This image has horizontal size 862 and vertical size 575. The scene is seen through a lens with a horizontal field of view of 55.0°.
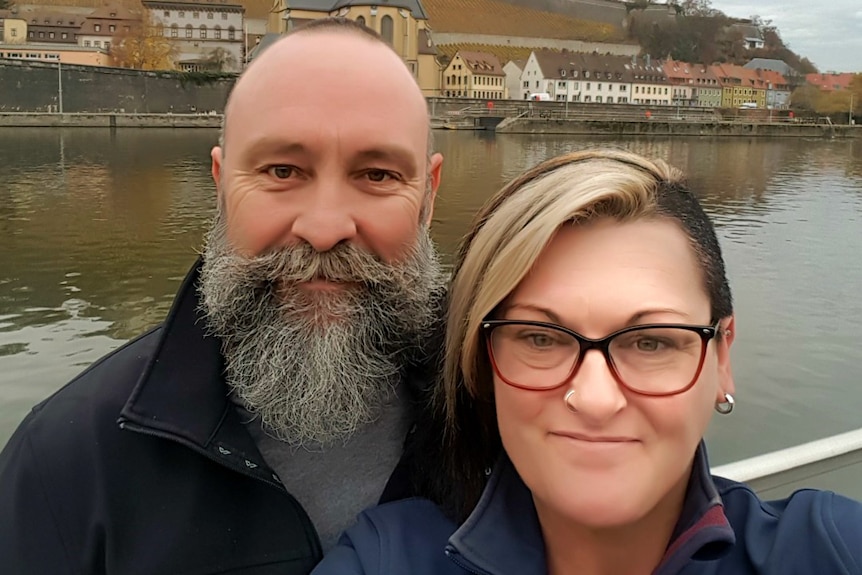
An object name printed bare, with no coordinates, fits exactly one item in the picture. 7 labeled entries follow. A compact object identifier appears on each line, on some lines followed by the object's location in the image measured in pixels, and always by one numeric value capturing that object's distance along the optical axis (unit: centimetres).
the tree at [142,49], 5169
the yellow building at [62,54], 5353
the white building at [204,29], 5609
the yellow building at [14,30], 5744
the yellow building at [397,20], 5178
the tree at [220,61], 5353
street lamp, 4028
